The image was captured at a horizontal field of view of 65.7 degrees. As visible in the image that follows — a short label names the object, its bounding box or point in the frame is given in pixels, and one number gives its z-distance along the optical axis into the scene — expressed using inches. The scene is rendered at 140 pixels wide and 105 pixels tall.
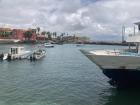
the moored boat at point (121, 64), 369.3
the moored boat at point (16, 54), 872.5
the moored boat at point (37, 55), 901.5
